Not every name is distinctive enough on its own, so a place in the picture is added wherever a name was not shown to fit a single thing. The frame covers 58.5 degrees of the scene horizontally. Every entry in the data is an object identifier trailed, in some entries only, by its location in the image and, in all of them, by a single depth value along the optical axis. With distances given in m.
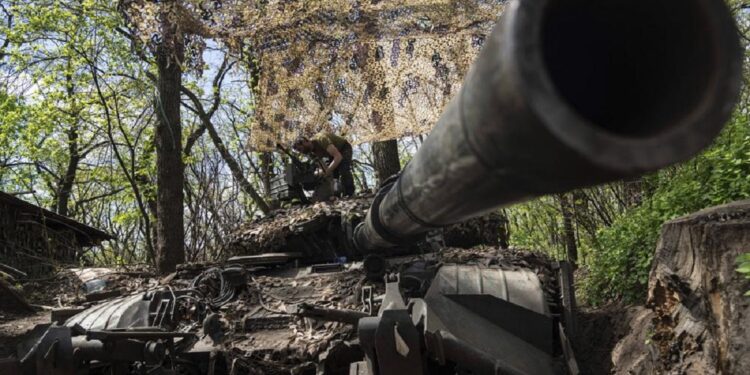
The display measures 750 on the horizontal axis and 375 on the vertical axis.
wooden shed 15.51
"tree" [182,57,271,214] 18.80
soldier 7.95
